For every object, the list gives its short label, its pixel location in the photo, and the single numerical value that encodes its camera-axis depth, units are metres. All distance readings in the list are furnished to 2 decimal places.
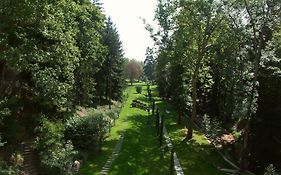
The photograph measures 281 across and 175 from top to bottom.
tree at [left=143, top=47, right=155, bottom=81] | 92.39
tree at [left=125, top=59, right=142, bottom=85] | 76.90
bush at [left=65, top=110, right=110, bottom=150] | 16.92
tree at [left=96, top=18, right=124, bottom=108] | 36.20
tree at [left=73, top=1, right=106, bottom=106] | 22.49
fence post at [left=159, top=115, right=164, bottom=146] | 20.62
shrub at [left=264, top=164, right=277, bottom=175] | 11.97
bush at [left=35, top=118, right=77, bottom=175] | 12.80
